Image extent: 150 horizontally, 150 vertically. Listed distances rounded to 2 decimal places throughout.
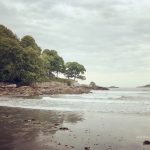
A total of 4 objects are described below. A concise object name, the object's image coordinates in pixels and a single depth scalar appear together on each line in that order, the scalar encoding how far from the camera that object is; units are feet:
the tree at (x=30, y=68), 143.84
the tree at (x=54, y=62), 226.38
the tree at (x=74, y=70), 284.92
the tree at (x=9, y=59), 140.97
